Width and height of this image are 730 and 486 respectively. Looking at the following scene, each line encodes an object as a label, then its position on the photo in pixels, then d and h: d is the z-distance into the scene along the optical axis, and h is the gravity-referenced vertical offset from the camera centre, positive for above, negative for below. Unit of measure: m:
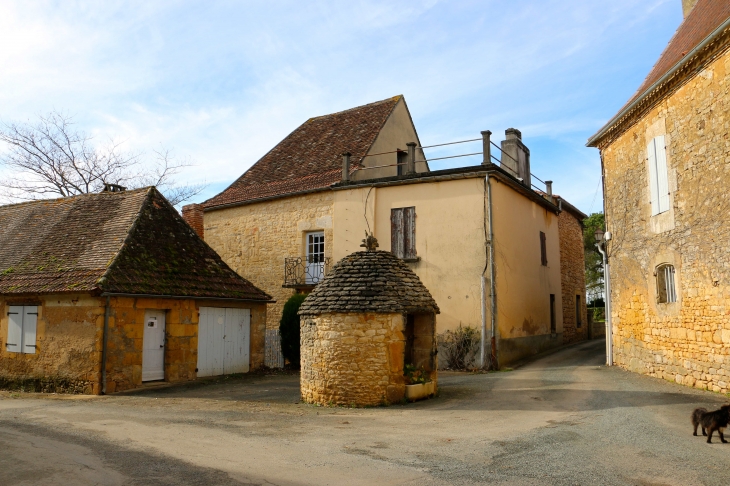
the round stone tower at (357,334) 9.76 -0.50
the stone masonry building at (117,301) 12.42 +0.12
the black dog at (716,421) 6.59 -1.35
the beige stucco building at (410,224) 15.84 +2.54
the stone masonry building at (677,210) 10.02 +1.89
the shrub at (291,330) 16.92 -0.72
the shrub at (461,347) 15.38 -1.14
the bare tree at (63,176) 24.06 +5.61
